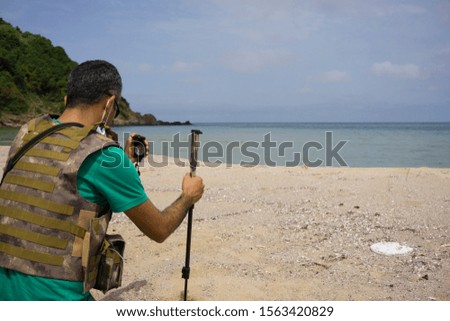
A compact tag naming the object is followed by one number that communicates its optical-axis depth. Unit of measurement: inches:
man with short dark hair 84.7
